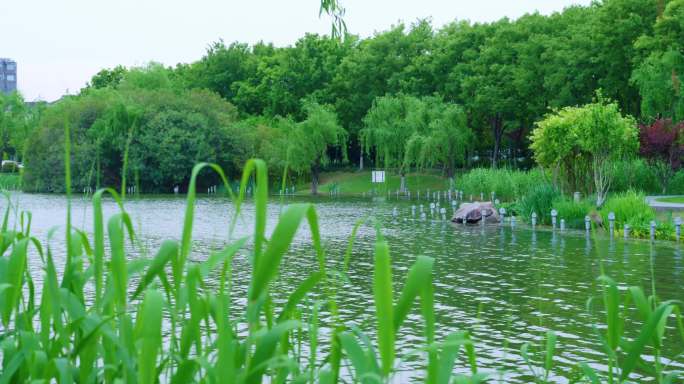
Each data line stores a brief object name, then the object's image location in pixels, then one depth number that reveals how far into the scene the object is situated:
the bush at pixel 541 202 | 28.41
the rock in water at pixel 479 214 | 30.25
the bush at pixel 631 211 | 24.27
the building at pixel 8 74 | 182.38
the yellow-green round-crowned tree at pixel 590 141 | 28.30
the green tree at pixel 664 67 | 39.91
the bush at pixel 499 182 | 36.66
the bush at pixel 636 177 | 35.97
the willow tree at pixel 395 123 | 52.53
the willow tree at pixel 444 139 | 50.44
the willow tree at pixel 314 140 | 56.53
